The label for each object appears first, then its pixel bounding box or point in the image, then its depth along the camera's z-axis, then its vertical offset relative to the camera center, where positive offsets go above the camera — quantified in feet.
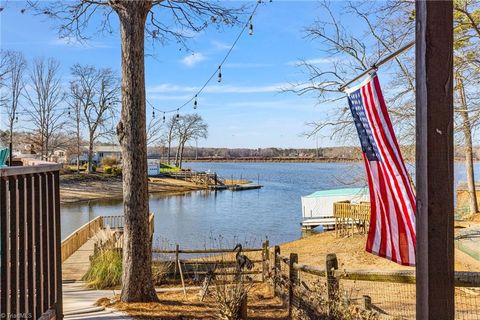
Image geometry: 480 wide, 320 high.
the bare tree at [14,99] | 117.57 +18.15
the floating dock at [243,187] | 173.99 -13.34
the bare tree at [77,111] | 145.69 +16.99
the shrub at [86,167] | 159.99 -3.65
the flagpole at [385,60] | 7.09 +1.79
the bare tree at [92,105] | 146.41 +19.50
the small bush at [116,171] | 152.87 -5.02
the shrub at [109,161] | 171.59 -1.44
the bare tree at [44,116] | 132.87 +14.10
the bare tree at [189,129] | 207.21 +14.12
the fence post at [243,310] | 16.14 -6.08
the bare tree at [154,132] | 156.58 +9.17
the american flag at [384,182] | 7.36 -0.53
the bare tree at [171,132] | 202.43 +12.58
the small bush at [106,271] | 25.89 -7.32
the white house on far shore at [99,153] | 196.17 +2.63
